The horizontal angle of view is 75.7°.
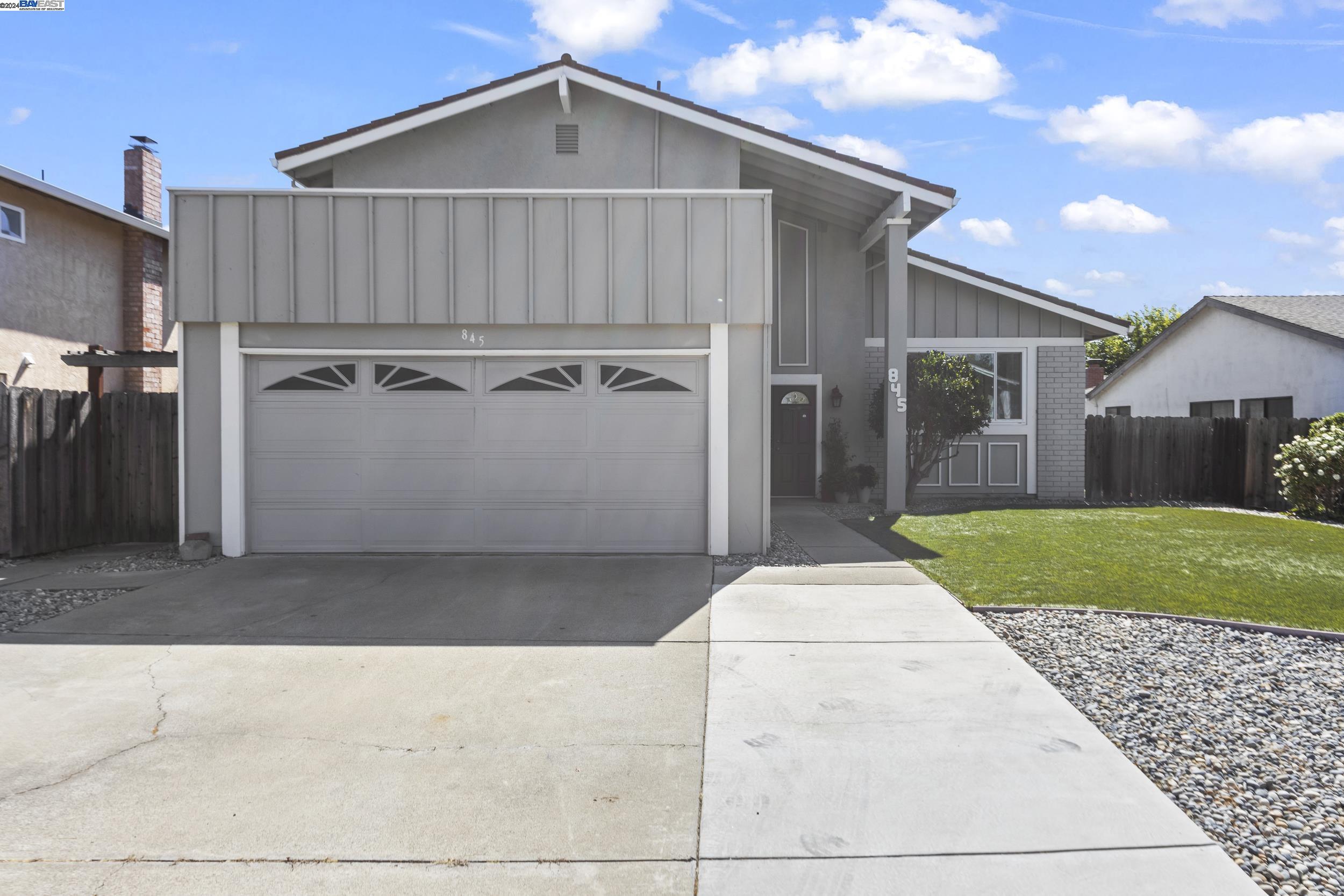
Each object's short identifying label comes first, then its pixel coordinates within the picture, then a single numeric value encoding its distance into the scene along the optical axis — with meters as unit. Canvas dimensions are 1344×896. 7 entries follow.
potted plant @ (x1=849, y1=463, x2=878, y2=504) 15.08
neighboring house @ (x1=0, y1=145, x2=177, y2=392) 13.95
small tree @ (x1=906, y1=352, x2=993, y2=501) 14.20
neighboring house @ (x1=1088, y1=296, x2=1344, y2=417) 17.66
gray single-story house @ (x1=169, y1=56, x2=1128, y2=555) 9.68
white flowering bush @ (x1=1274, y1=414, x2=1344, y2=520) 13.38
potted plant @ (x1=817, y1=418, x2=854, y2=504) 14.95
